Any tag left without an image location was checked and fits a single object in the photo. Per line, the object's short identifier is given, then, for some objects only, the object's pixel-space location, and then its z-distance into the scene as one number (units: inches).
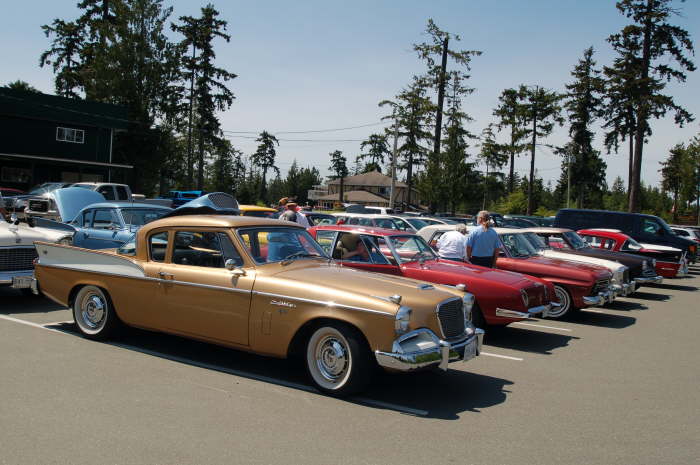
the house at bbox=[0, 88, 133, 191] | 1325.0
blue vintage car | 449.4
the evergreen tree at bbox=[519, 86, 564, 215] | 1866.4
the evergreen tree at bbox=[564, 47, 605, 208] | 1871.3
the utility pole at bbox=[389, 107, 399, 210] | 1351.9
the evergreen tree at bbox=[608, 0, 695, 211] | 1179.3
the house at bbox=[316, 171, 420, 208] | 3774.6
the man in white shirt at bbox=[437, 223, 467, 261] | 411.2
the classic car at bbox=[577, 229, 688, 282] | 640.4
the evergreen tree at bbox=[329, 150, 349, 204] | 4874.5
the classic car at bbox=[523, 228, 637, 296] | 462.9
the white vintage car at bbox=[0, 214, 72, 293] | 339.6
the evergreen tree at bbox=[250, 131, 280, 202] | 4431.1
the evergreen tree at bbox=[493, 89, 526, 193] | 1892.2
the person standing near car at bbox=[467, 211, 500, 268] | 406.6
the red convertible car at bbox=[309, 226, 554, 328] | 321.7
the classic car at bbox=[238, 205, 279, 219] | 724.3
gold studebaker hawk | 207.6
